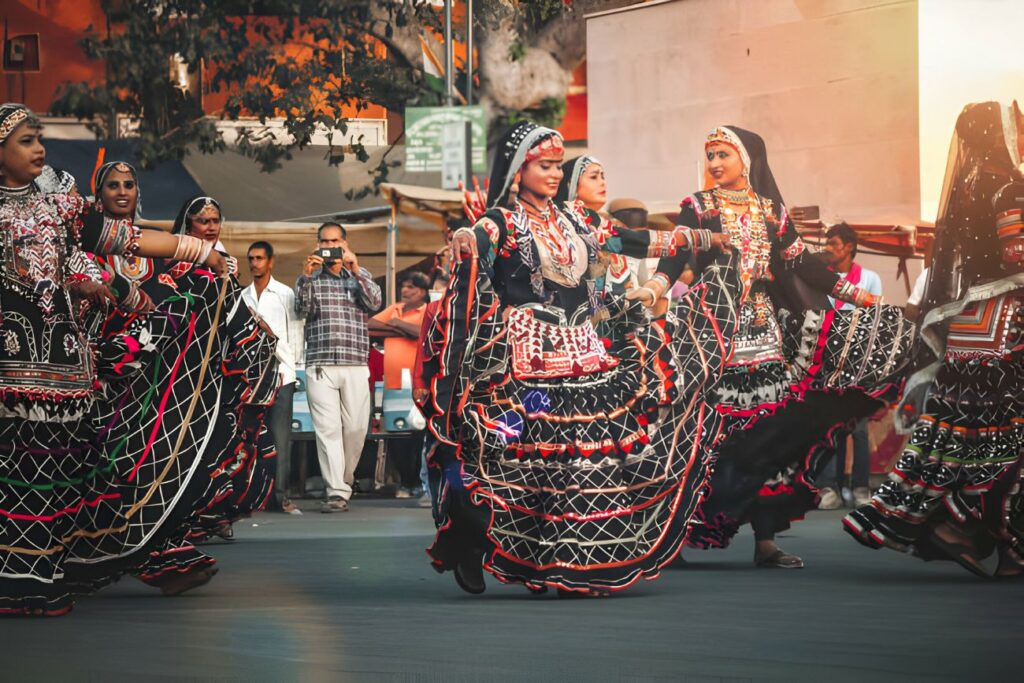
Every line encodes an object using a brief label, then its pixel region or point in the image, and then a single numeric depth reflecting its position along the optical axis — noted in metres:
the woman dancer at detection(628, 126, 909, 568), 10.24
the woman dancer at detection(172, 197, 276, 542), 9.31
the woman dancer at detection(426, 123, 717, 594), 8.60
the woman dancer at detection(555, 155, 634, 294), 9.18
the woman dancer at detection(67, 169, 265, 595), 8.81
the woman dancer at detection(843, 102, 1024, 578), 9.60
